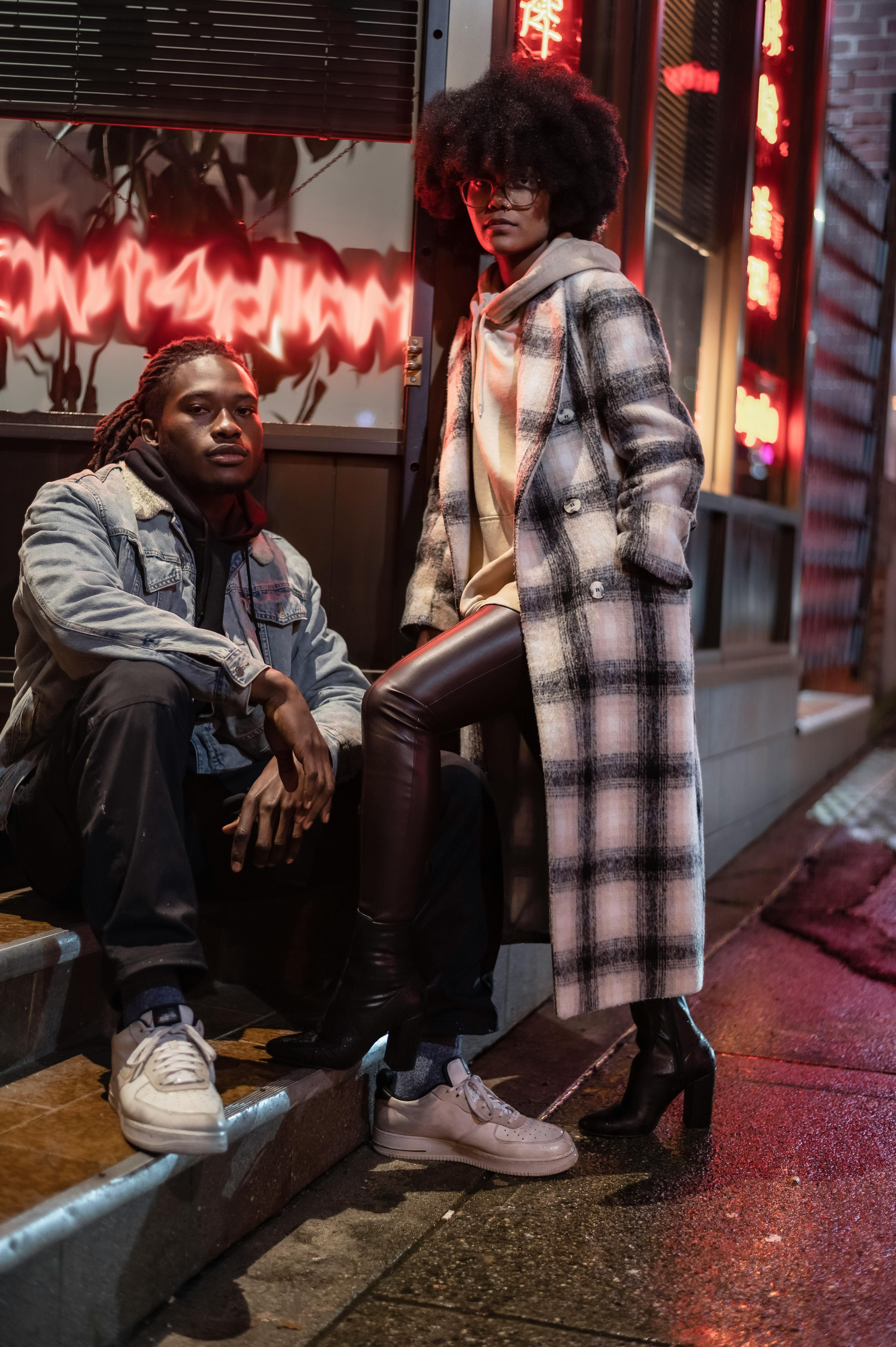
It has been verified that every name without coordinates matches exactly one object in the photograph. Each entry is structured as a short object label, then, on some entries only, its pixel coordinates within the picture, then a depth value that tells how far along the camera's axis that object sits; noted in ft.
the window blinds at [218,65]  11.90
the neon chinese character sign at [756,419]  19.65
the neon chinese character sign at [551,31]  12.49
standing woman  8.98
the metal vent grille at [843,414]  27.12
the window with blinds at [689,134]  16.43
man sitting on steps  7.33
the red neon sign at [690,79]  16.49
